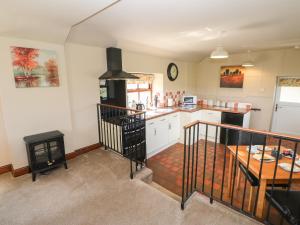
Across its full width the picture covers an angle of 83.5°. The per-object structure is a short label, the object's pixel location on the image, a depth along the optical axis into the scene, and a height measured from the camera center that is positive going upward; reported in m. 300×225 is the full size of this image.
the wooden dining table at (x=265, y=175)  1.76 -0.96
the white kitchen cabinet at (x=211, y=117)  4.73 -0.96
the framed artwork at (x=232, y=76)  5.33 +0.24
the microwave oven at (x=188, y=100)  5.28 -0.50
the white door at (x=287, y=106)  4.77 -0.65
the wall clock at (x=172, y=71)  5.14 +0.39
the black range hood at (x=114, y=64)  3.28 +0.41
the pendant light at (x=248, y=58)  5.03 +0.78
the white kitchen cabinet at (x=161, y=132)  3.79 -1.18
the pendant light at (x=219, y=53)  3.03 +0.55
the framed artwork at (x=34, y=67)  2.40 +0.26
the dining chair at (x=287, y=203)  1.49 -1.15
